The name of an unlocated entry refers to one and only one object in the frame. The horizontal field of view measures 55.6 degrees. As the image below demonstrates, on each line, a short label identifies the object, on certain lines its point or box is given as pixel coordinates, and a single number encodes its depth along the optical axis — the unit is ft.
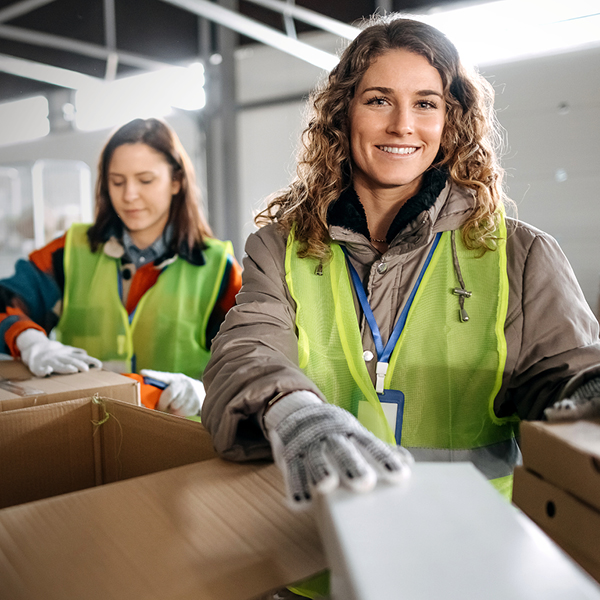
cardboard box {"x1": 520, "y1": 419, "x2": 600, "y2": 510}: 2.02
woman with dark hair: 8.42
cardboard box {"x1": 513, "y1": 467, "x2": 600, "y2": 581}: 2.03
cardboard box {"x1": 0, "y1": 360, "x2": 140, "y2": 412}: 4.46
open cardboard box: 2.05
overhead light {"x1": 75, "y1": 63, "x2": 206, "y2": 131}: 14.12
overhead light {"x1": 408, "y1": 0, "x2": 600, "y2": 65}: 11.48
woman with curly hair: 3.95
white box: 1.63
